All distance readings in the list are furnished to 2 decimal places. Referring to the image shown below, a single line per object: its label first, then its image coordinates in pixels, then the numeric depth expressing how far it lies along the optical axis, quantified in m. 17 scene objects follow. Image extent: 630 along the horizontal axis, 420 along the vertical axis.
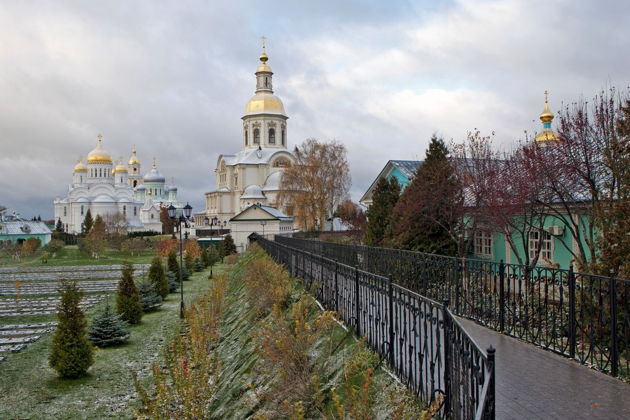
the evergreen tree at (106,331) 11.81
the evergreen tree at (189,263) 28.58
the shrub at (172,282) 21.92
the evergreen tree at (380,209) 24.72
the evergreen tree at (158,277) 19.48
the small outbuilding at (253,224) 48.69
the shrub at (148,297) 16.91
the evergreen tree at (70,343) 9.34
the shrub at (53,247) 43.16
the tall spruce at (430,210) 18.20
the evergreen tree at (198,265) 31.72
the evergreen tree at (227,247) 41.43
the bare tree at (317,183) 46.09
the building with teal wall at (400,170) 27.72
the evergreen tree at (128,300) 14.48
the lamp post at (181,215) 15.74
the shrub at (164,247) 33.15
